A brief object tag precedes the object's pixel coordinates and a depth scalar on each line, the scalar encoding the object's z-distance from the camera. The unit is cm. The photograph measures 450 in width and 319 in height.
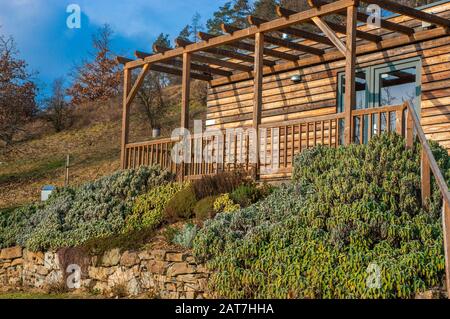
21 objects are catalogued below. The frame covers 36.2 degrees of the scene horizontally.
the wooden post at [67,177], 2312
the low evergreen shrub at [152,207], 1212
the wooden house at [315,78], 1172
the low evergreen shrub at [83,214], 1243
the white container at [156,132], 2493
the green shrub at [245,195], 1133
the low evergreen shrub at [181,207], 1187
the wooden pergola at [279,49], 1134
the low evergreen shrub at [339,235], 794
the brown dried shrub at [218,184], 1206
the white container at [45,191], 1762
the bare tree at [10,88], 2555
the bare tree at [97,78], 4106
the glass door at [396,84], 1318
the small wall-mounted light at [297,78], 1569
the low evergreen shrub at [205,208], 1127
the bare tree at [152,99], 3100
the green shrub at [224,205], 1112
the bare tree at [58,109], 3372
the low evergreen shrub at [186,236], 1029
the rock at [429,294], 738
